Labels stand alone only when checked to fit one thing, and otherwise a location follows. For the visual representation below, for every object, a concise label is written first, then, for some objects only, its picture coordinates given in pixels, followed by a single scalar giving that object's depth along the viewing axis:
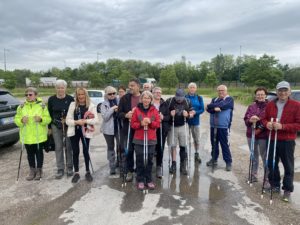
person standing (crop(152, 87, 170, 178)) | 5.50
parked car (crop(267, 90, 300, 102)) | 10.27
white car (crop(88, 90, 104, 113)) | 19.84
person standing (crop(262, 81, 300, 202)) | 4.40
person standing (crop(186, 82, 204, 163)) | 6.31
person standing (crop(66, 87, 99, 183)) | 5.23
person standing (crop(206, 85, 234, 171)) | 5.92
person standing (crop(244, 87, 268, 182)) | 5.10
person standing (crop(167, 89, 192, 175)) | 5.74
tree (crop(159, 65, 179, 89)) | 52.81
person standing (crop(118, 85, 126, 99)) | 5.91
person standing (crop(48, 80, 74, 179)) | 5.34
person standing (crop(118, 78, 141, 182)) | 5.31
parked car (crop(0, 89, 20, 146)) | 6.91
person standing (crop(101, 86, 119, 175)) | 5.50
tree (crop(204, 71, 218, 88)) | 51.97
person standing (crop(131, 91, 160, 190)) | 4.91
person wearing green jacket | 5.31
